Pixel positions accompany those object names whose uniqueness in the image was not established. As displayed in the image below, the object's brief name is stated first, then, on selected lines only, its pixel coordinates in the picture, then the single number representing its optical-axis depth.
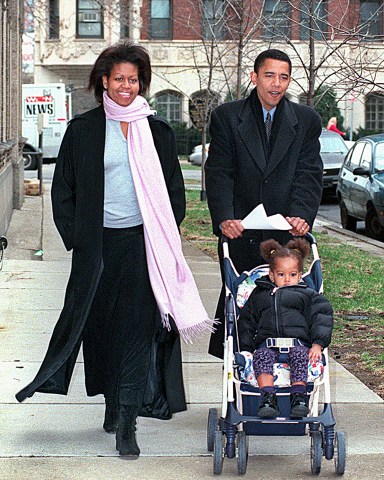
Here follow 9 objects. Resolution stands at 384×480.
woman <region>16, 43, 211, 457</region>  5.69
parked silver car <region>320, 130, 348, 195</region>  25.66
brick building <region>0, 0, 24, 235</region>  17.38
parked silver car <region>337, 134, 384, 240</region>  17.27
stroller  5.20
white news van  41.38
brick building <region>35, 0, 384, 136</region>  48.28
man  5.93
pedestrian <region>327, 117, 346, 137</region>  34.68
